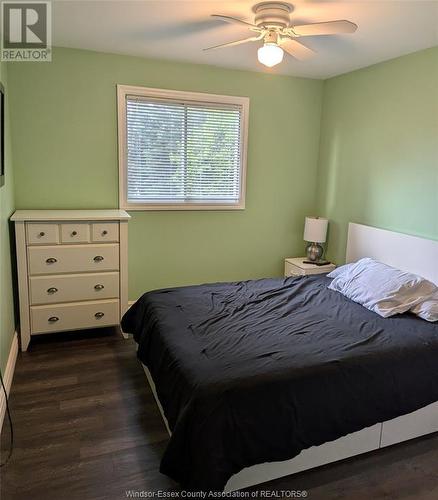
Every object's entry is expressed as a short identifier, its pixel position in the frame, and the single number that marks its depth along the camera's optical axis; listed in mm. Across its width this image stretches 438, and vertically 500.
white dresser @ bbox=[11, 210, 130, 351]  3064
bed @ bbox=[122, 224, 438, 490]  1730
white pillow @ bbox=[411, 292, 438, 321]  2559
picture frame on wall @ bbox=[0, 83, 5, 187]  2559
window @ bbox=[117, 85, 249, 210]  3656
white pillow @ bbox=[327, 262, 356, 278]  3334
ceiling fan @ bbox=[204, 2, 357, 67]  2240
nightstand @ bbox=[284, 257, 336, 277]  4008
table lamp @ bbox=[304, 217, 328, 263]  4066
